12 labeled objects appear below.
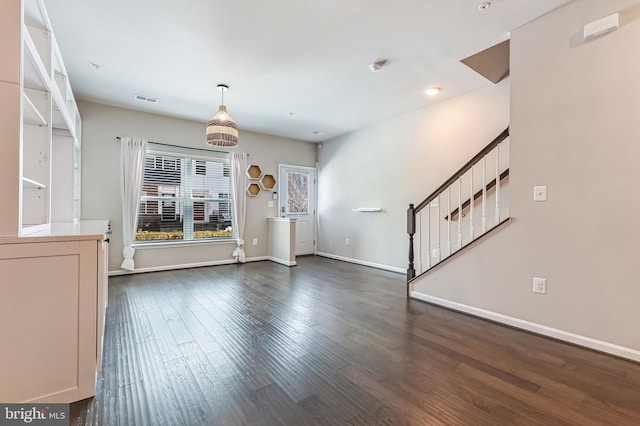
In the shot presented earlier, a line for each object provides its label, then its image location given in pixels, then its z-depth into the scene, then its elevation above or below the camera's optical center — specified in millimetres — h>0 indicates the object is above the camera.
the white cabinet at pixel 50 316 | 1442 -555
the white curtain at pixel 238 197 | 5699 +376
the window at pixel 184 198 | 4973 +325
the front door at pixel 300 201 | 6543 +358
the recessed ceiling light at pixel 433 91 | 3881 +1762
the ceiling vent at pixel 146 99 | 4184 +1774
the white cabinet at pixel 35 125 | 1443 +675
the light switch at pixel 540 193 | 2477 +205
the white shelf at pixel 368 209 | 5340 +127
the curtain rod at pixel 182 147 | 4666 +1273
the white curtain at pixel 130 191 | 4583 +401
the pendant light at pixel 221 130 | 3555 +1086
